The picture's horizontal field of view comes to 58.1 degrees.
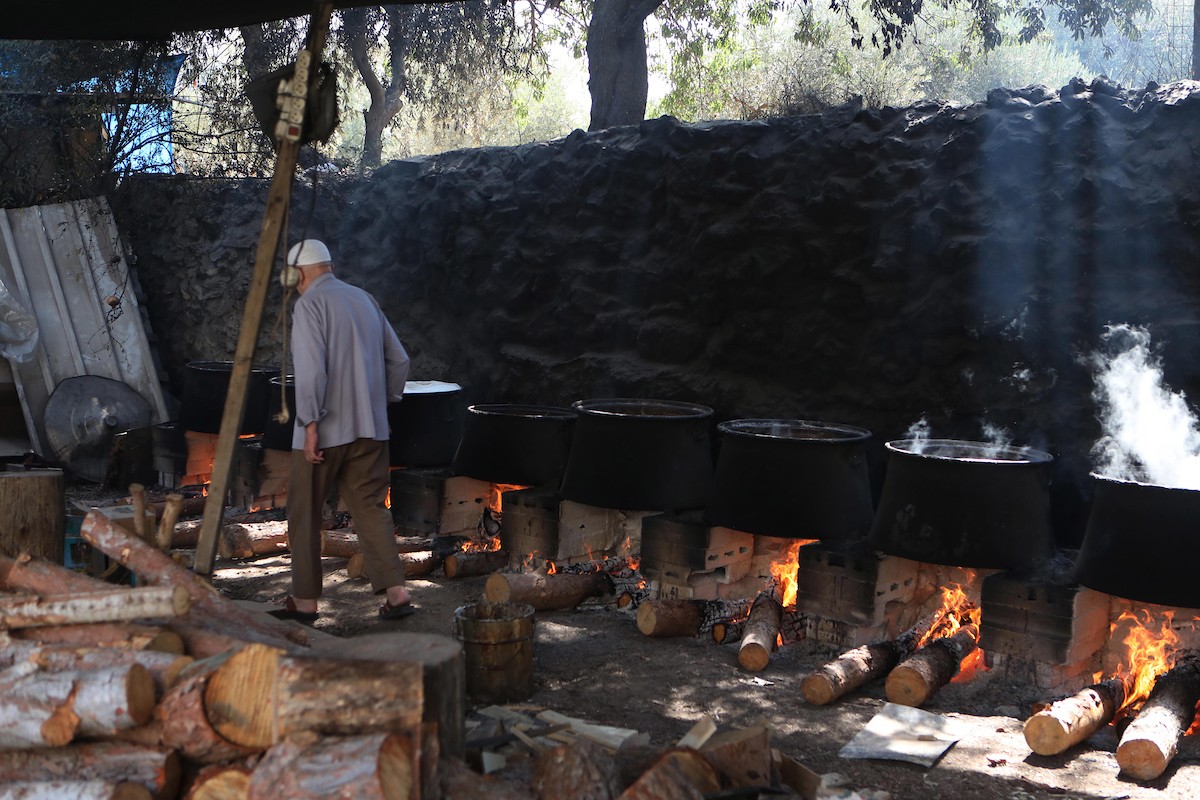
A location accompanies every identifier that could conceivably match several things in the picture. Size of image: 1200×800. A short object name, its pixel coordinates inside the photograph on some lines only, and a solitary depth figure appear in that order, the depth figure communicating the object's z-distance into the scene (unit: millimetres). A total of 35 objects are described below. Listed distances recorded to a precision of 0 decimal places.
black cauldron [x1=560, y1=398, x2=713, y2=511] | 5727
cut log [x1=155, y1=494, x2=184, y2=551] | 3787
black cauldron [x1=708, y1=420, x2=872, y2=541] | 5176
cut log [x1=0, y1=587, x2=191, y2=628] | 3039
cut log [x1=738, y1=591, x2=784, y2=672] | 4766
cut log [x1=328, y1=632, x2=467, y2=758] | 2717
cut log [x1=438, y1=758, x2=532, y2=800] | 2648
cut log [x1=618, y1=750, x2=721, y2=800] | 2734
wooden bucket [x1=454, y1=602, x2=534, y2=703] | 4242
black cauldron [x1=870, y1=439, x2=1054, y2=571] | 4613
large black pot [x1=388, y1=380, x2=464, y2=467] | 7055
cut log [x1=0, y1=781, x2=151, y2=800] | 2559
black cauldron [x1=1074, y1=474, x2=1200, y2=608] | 4039
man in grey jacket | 5141
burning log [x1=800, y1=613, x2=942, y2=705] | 4352
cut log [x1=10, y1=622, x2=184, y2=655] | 3051
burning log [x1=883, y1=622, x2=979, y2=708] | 4344
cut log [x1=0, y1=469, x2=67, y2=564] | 4285
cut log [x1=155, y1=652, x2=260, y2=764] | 2680
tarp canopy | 4762
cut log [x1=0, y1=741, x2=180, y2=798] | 2639
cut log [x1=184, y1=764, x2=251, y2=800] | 2598
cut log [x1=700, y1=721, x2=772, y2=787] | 3133
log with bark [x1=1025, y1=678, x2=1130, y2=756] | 3807
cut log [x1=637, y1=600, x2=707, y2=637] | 5227
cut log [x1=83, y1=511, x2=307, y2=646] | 3471
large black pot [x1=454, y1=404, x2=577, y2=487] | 6457
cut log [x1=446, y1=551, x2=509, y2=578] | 6316
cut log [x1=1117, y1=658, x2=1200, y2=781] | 3588
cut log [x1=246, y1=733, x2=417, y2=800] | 2375
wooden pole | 3750
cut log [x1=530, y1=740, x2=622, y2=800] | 2791
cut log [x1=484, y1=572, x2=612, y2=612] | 5457
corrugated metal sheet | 9438
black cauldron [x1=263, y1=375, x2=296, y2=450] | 7430
